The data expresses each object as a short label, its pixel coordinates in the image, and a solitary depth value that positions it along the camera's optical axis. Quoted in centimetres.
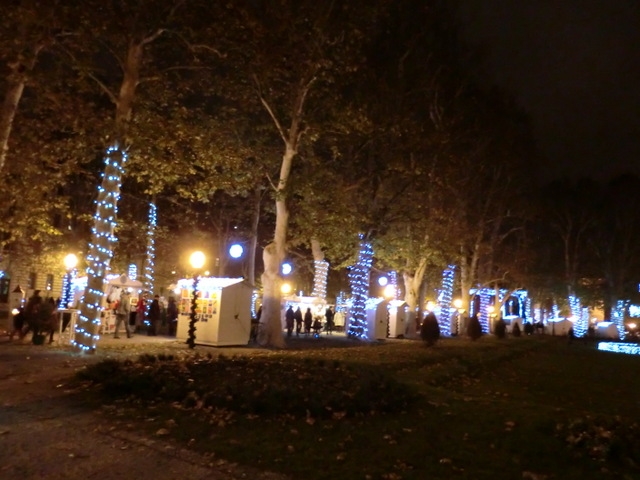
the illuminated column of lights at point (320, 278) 3734
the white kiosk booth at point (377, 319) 3459
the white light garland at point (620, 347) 4541
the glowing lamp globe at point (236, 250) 3114
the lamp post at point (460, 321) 4763
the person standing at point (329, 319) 3984
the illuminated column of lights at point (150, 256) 3756
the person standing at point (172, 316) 3017
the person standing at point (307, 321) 3612
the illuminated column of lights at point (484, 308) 5666
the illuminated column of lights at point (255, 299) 4816
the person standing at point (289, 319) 3456
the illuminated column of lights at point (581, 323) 6828
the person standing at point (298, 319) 3569
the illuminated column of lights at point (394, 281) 5030
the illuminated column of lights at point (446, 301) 4606
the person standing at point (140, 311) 2909
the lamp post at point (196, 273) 2009
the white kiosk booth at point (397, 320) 3922
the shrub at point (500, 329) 4294
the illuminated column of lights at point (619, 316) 6800
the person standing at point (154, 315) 2798
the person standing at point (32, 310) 1962
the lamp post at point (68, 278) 2750
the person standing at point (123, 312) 2527
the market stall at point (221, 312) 2397
